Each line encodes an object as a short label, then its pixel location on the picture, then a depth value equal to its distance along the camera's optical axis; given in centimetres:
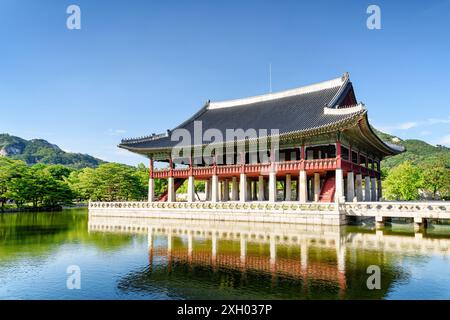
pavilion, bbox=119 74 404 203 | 3225
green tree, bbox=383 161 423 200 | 4878
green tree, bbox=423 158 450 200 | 6016
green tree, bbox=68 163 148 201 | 6512
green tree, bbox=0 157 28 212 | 5462
